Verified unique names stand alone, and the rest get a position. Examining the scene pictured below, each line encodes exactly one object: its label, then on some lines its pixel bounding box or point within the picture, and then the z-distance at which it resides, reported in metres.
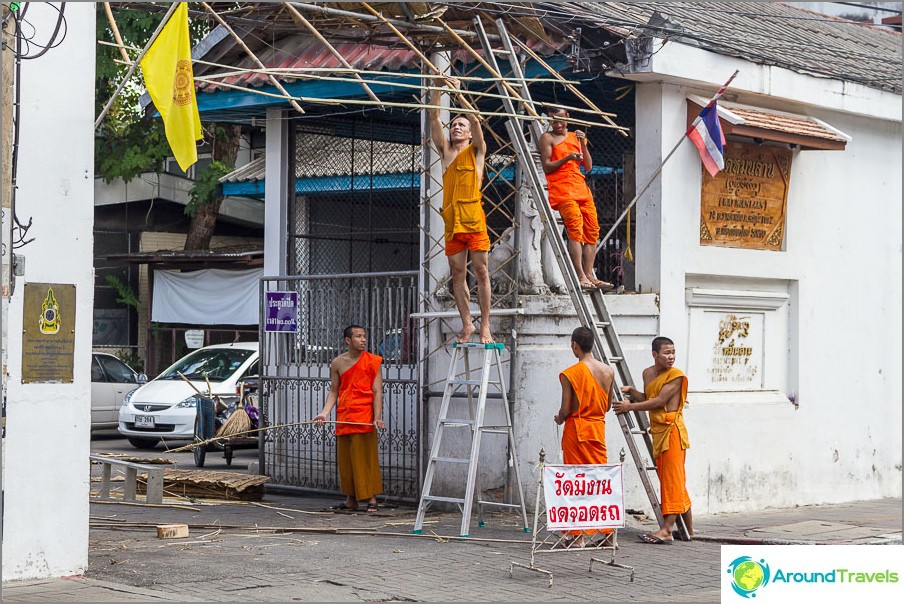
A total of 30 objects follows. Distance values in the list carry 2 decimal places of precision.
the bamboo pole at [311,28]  9.38
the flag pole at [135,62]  8.58
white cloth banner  23.39
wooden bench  12.89
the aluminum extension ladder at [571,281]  11.08
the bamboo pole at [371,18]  9.56
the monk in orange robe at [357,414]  12.71
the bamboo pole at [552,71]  11.28
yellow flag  8.77
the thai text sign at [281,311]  14.37
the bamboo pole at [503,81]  10.52
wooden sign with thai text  13.01
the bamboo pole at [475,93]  8.87
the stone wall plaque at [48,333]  8.54
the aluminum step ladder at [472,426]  10.67
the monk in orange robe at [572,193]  11.48
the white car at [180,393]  19.62
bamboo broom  16.78
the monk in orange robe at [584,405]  10.49
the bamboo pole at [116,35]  8.59
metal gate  13.27
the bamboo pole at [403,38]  9.95
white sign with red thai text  9.16
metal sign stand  9.16
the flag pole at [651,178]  11.88
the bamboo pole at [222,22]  8.77
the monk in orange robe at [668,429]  10.95
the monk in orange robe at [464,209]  10.91
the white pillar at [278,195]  15.07
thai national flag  12.15
